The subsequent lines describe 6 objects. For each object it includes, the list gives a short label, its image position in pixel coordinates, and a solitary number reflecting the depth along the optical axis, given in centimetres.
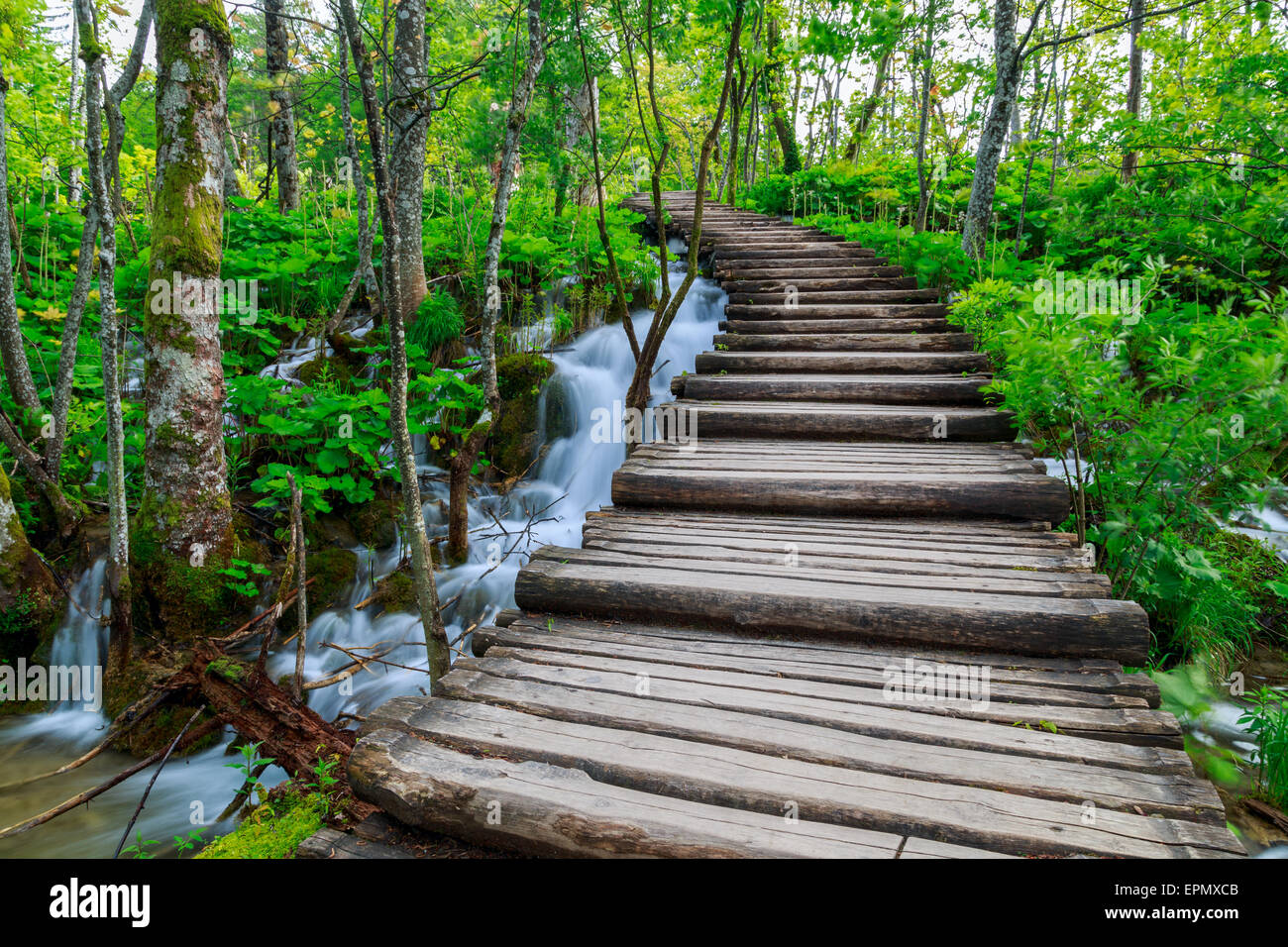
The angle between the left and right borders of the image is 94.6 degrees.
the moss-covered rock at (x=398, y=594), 480
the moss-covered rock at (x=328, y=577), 464
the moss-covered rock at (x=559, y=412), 658
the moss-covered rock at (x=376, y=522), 523
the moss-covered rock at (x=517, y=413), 632
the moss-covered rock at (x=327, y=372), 591
